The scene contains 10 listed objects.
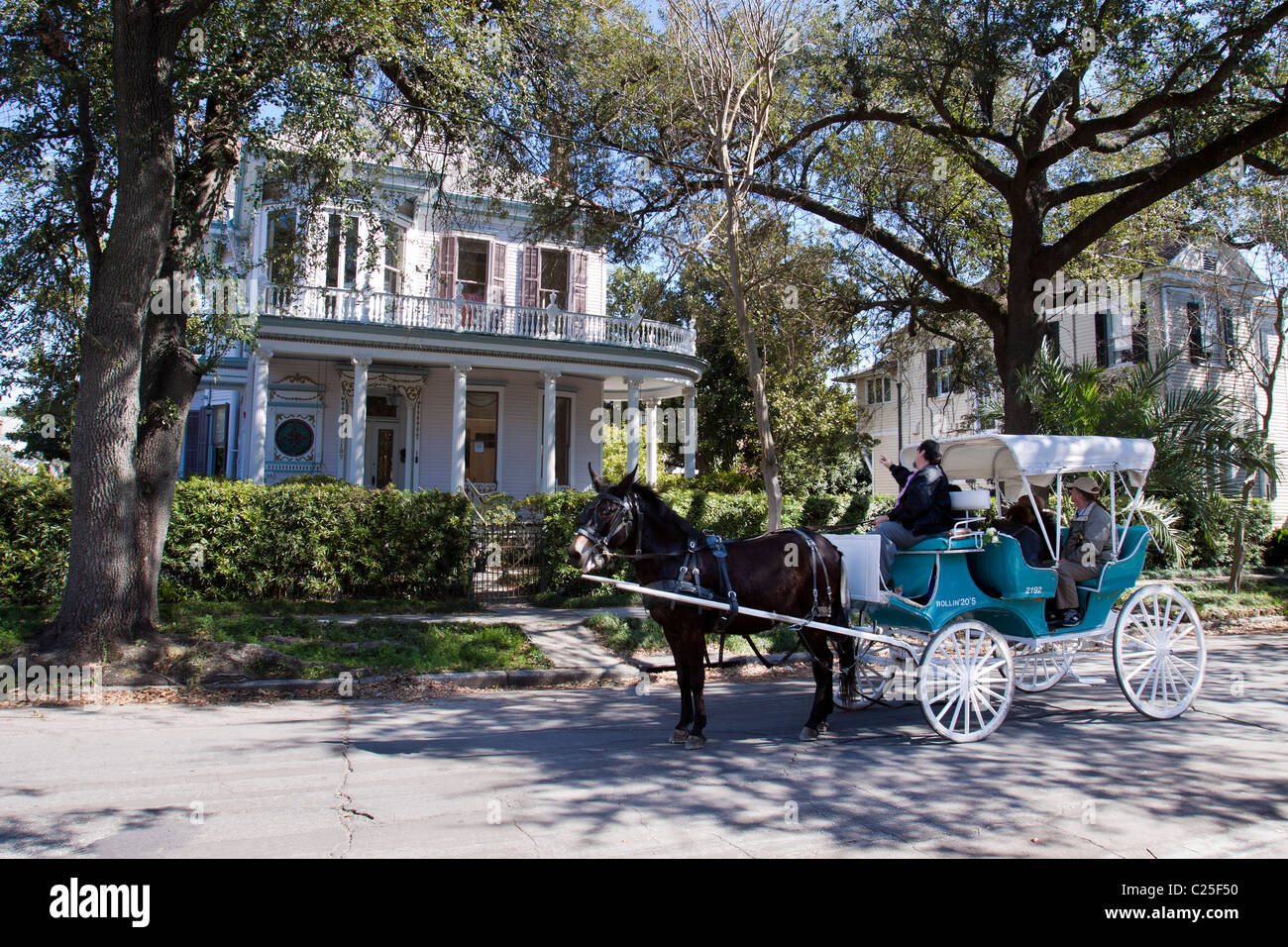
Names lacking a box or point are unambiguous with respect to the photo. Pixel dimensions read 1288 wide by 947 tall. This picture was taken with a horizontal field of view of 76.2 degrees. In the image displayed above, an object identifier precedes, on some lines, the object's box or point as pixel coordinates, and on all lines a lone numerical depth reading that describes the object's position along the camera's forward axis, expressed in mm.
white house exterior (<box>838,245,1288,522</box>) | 22609
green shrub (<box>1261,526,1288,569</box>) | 23922
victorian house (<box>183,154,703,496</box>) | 20641
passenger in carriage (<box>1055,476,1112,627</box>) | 7801
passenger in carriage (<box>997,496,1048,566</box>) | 7852
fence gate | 15750
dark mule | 6648
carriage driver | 7344
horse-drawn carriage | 6801
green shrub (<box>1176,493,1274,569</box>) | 21812
